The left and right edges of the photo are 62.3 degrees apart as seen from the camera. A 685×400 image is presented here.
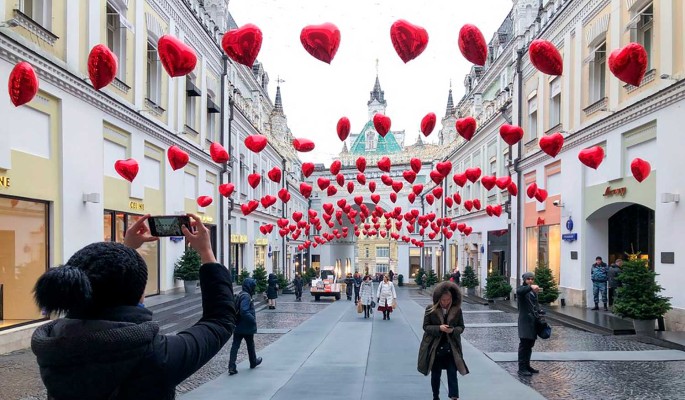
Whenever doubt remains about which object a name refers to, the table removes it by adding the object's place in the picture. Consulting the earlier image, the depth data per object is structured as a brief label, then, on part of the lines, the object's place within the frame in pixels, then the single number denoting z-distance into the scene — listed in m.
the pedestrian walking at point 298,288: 29.17
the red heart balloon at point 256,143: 17.20
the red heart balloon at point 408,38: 9.46
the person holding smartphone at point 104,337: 1.90
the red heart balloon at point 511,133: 15.91
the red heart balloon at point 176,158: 16.73
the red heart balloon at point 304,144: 18.28
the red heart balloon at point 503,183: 21.81
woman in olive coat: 6.98
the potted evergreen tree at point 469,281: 29.50
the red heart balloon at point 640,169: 14.14
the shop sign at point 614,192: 16.39
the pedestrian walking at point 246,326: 9.51
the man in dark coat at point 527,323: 9.14
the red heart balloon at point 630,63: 8.99
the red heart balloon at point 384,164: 22.48
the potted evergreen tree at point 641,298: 12.55
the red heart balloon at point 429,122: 16.02
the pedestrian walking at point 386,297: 18.33
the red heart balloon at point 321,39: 9.30
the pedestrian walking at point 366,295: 18.98
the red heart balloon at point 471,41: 9.59
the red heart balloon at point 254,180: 23.59
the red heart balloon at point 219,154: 17.52
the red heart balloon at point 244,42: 9.27
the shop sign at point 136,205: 16.97
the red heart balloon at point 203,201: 22.42
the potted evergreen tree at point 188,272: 20.17
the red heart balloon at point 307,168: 22.20
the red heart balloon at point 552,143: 14.88
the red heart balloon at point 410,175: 22.97
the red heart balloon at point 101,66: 10.07
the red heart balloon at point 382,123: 15.83
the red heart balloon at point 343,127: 17.29
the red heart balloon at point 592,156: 14.88
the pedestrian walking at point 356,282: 28.93
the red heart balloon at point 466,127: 15.37
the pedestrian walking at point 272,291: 22.59
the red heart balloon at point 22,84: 9.30
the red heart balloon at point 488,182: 22.34
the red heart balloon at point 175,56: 9.52
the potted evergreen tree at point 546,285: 18.91
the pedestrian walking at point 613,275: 16.66
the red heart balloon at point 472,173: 21.78
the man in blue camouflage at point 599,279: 17.44
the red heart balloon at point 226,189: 22.22
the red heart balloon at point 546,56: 9.58
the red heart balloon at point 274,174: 22.14
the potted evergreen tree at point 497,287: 24.08
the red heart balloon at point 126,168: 14.79
